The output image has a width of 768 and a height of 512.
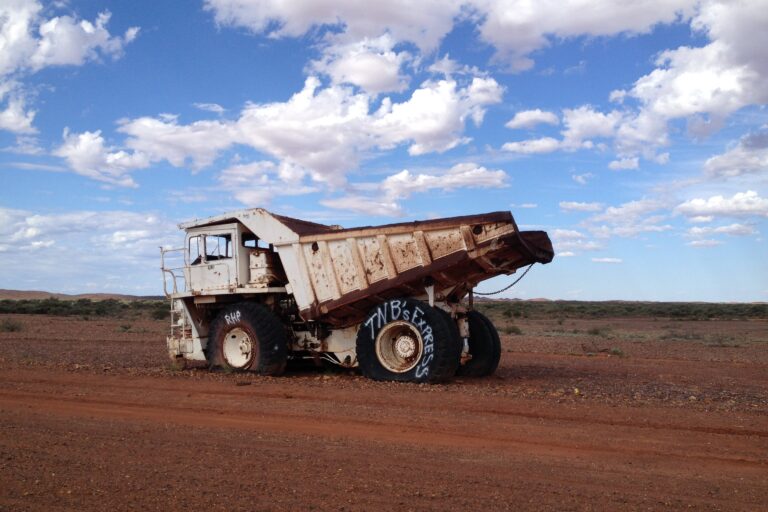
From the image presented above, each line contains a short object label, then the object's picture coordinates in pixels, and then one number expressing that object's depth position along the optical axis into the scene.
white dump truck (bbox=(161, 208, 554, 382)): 13.05
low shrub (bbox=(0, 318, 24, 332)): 31.39
